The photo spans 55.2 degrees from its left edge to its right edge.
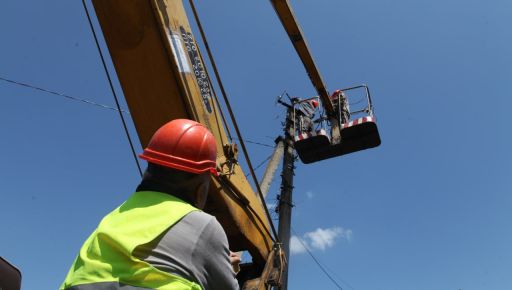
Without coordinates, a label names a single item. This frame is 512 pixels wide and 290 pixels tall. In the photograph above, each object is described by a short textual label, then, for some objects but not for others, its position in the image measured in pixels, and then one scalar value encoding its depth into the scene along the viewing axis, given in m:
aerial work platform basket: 9.43
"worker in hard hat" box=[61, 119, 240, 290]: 1.35
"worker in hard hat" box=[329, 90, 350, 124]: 10.09
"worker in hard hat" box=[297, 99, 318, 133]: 12.22
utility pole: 11.95
